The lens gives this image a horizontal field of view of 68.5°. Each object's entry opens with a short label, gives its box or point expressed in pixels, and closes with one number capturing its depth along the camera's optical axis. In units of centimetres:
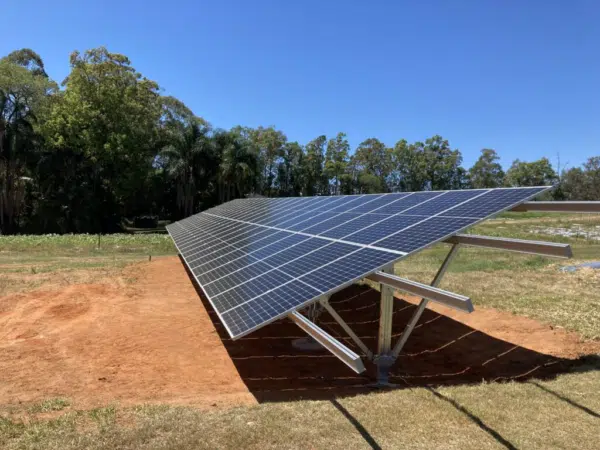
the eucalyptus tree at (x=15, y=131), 3859
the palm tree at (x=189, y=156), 4422
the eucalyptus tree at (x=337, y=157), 7175
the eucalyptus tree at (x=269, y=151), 6757
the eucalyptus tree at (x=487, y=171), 9088
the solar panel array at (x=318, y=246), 676
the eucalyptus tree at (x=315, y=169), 7038
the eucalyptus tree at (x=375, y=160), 7825
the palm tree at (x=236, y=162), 4469
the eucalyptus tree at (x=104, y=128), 4109
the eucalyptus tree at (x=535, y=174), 8544
